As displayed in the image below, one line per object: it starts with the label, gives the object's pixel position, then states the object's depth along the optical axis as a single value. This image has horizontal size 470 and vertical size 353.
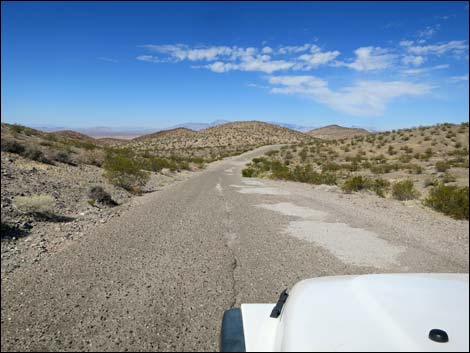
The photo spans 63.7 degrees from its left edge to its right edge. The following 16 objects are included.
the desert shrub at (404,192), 14.87
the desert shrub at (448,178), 18.92
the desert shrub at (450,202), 10.59
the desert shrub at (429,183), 18.19
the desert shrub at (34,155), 17.84
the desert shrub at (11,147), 17.50
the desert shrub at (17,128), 27.03
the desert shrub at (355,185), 17.20
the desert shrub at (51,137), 30.14
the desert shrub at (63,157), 20.00
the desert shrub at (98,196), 12.82
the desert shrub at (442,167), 23.11
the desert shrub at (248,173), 28.45
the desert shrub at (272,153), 52.05
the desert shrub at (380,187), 15.94
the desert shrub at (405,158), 29.86
